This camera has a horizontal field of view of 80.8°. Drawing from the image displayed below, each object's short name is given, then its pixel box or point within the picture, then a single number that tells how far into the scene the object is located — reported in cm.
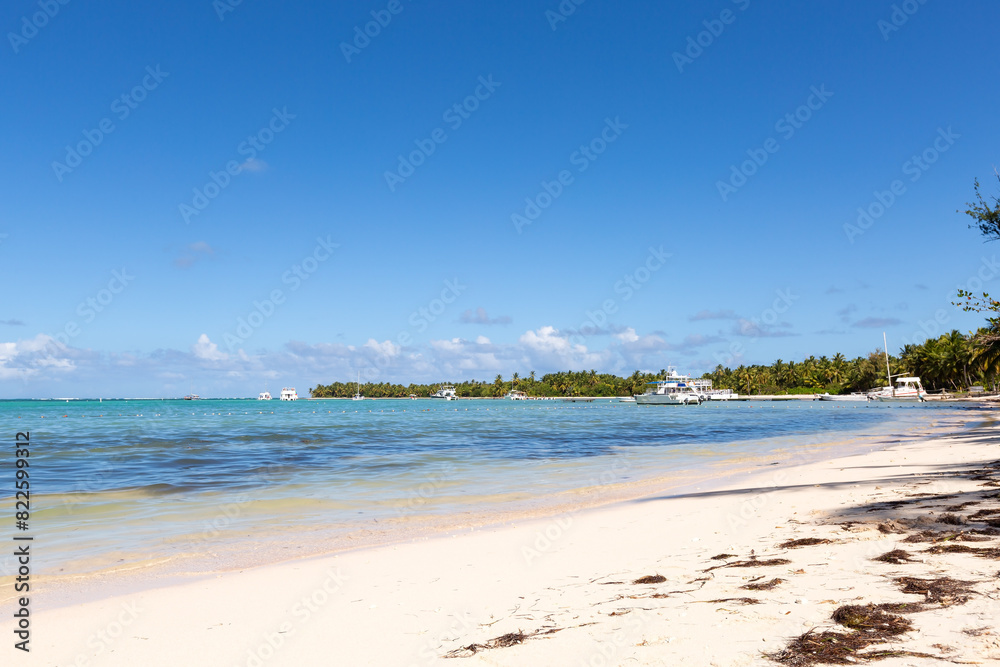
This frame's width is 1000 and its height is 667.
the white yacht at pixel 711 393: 13262
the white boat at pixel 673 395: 11862
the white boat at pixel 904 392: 10179
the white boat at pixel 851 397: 10899
